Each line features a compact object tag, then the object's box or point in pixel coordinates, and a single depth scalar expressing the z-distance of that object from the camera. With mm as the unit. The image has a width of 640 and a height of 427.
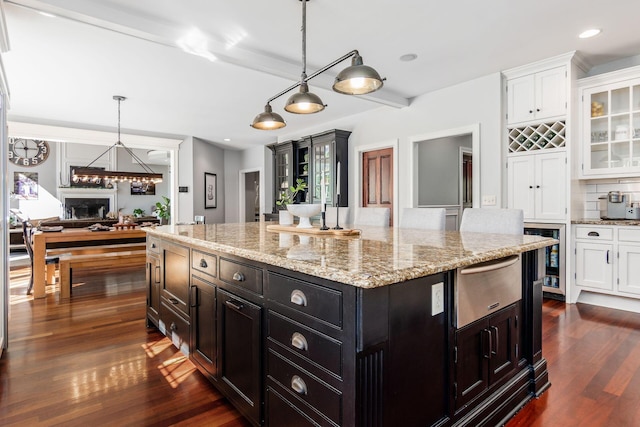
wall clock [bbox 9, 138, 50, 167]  9102
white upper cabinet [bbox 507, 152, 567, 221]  3598
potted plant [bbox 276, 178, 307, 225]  5929
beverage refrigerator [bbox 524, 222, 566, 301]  3639
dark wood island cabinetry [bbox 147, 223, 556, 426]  1072
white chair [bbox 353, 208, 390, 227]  3037
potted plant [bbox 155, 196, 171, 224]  7082
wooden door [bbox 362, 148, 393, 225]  5285
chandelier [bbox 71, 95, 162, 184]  5215
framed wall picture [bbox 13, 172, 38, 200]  9109
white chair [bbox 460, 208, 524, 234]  2221
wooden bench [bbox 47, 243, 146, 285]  4520
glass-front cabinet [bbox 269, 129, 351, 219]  5598
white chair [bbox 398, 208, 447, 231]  2666
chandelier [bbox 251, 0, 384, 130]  2031
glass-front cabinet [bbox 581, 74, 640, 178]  3467
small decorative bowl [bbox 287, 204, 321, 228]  2256
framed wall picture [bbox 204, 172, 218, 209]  7863
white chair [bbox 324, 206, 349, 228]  3393
